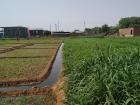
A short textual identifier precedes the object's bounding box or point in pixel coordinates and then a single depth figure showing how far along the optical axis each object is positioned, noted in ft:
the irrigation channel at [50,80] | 12.53
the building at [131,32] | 85.06
